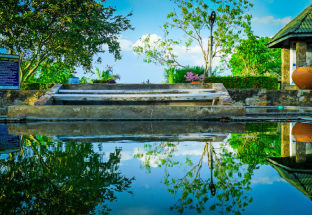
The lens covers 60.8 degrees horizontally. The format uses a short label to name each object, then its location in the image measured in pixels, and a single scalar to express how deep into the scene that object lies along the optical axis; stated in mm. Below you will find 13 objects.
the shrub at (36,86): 14806
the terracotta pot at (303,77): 12016
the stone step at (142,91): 9008
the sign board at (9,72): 11398
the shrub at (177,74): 18828
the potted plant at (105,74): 19206
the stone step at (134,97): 8078
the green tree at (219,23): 19928
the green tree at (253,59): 21500
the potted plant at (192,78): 14518
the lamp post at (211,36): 13956
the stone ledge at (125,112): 6043
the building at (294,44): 14406
